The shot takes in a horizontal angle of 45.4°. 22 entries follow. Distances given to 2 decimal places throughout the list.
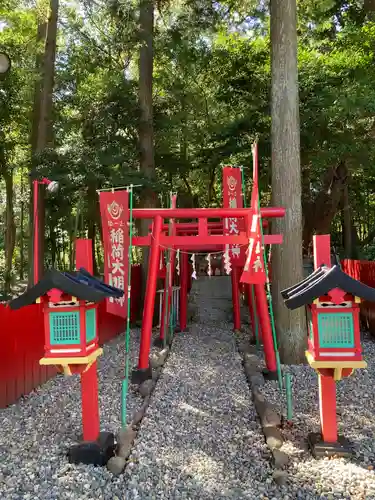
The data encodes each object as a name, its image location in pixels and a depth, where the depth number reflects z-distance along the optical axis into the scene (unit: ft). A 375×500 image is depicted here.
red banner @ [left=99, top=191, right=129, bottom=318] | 23.20
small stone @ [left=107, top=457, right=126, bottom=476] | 12.73
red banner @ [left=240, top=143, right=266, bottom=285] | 21.14
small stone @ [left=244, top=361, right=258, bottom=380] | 23.45
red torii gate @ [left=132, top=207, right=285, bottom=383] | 23.56
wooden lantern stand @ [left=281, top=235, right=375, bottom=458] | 12.92
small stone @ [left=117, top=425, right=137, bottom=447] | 14.29
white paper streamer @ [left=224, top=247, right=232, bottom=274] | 28.78
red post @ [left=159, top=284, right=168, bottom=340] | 30.62
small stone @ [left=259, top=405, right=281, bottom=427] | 15.84
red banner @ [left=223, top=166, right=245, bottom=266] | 32.37
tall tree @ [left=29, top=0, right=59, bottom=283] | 37.32
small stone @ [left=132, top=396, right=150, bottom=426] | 16.69
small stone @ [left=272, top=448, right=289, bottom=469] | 12.96
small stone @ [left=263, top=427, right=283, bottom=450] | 14.17
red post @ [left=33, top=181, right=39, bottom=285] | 16.23
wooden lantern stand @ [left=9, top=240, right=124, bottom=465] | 13.14
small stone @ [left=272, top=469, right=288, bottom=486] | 12.08
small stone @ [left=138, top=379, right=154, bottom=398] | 20.43
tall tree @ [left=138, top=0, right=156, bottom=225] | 37.88
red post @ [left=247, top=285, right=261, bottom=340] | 30.42
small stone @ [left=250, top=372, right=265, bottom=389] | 21.48
